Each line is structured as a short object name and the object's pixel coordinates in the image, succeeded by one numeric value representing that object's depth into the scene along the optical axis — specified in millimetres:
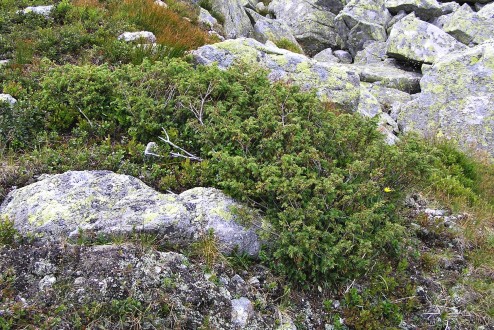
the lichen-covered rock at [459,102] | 11336
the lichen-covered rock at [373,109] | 11198
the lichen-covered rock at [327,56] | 19561
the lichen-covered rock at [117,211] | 4601
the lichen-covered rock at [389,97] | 12898
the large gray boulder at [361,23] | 20016
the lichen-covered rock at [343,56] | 20281
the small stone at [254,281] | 4543
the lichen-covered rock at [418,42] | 15914
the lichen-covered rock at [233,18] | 15584
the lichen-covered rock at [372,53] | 18531
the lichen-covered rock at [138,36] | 9527
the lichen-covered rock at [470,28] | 17531
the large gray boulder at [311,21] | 21875
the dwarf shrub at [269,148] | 4719
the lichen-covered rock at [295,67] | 9711
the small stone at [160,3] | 12202
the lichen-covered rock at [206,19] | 13852
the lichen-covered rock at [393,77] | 14828
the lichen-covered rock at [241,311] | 4116
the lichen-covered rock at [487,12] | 18172
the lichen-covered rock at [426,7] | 19703
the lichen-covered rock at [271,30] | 17234
